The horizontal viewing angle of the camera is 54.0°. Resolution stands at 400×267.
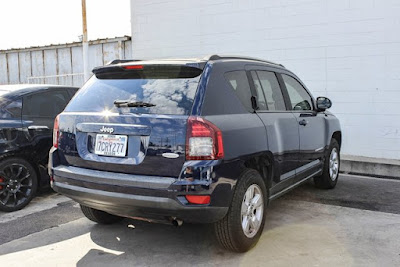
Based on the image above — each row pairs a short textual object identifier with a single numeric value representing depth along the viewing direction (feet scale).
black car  15.49
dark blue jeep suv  9.75
